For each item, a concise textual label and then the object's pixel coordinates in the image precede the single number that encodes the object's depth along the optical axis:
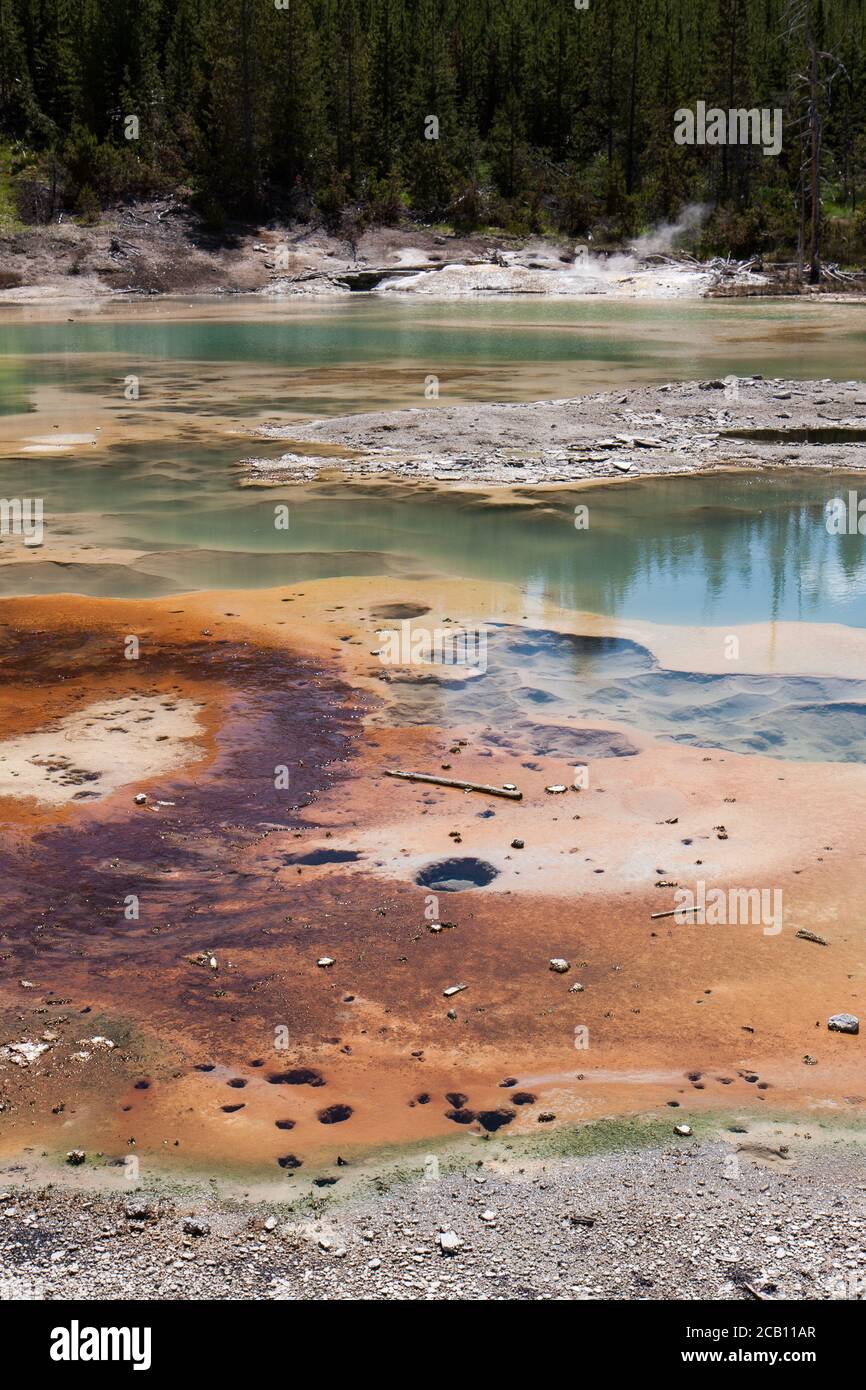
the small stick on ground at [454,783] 7.47
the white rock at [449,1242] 4.10
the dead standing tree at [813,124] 46.94
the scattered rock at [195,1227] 4.20
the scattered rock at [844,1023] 5.29
